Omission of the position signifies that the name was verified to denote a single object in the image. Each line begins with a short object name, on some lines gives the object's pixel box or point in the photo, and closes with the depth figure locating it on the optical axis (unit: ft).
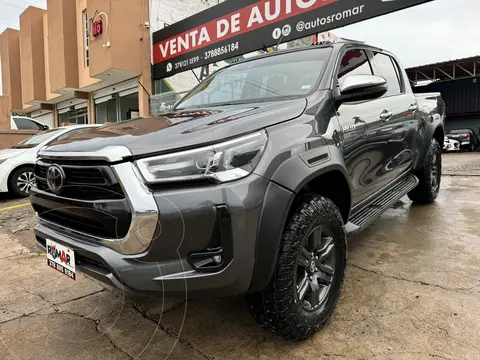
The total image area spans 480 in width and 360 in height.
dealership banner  23.03
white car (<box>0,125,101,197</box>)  22.07
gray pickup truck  5.13
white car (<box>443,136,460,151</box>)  56.85
